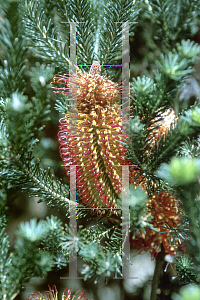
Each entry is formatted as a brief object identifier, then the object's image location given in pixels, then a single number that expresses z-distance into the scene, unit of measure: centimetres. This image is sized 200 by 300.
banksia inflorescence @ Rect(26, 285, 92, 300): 62
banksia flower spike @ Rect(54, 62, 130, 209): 57
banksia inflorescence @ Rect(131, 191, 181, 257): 60
